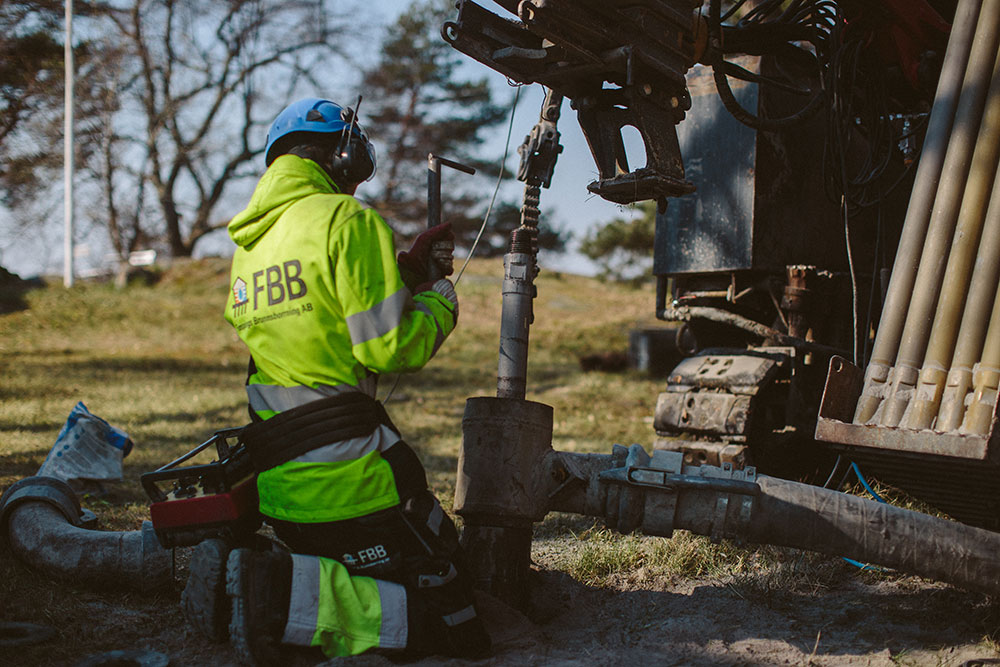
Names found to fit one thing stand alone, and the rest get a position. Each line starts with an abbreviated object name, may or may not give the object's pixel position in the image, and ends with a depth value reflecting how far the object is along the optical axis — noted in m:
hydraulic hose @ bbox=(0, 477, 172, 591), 3.55
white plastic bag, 4.80
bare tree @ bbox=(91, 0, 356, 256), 21.73
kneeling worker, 2.88
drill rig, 3.24
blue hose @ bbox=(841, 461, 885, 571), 4.02
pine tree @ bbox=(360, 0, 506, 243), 25.95
